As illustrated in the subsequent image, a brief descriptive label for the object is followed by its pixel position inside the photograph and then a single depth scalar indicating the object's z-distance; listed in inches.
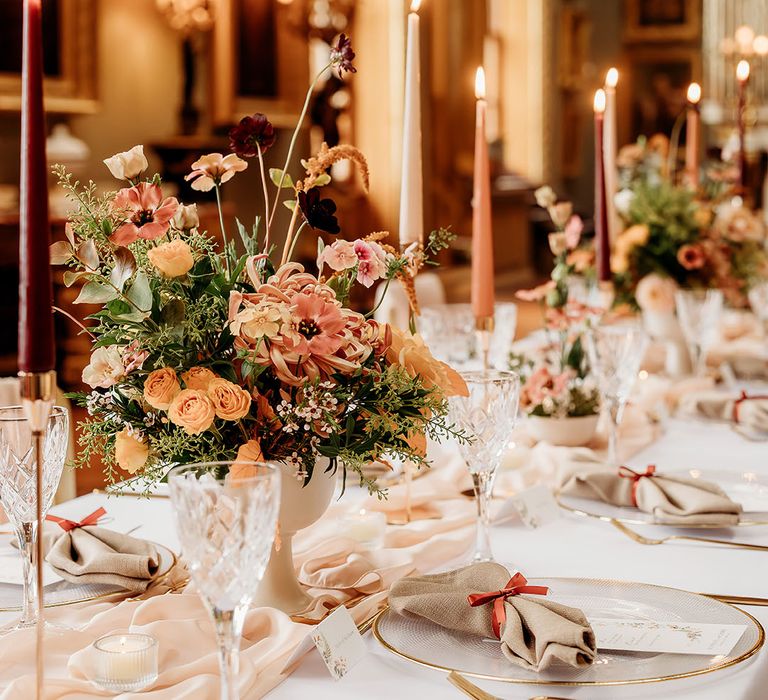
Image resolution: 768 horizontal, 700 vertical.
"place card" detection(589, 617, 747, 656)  41.1
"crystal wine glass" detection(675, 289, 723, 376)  99.1
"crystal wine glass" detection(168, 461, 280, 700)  33.0
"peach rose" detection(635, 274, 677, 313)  114.9
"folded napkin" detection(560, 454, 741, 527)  59.0
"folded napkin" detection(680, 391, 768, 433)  85.5
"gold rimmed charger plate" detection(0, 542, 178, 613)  47.8
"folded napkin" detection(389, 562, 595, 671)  39.1
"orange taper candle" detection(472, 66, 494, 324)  66.2
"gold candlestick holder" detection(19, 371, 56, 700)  33.6
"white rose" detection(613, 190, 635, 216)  118.4
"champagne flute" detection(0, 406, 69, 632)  45.3
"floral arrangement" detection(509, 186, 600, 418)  81.0
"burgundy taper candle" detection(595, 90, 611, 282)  83.4
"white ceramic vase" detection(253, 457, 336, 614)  46.2
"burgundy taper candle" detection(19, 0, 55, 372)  32.5
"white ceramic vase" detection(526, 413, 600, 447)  80.2
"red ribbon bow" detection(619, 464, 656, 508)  62.7
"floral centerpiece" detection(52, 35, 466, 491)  42.1
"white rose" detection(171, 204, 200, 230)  45.3
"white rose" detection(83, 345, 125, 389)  43.9
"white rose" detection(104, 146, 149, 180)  43.1
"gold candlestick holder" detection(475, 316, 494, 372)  70.1
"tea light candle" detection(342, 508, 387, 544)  56.3
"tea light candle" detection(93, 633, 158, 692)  38.9
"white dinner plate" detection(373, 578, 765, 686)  38.9
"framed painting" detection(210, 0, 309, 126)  281.4
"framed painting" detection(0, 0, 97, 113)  233.0
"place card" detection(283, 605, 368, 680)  40.3
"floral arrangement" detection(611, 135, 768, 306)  116.2
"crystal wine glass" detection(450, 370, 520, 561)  51.8
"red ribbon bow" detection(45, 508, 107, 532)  53.1
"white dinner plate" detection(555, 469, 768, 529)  60.1
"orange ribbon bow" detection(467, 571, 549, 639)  41.6
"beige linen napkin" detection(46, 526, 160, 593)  49.7
